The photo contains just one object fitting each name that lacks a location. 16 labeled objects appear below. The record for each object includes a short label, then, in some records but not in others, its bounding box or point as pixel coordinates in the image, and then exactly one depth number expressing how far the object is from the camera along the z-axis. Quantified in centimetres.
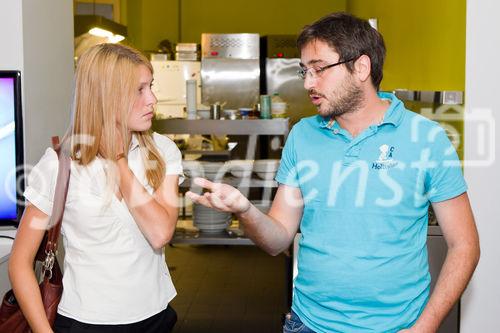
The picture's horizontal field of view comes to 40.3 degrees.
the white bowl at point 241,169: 379
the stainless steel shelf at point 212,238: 381
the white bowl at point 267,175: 376
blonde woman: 187
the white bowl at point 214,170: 378
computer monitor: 244
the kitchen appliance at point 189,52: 895
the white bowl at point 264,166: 377
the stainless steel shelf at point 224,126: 379
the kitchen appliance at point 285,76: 894
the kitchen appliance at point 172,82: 880
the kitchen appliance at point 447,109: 285
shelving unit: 378
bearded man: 185
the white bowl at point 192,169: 381
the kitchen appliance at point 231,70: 865
